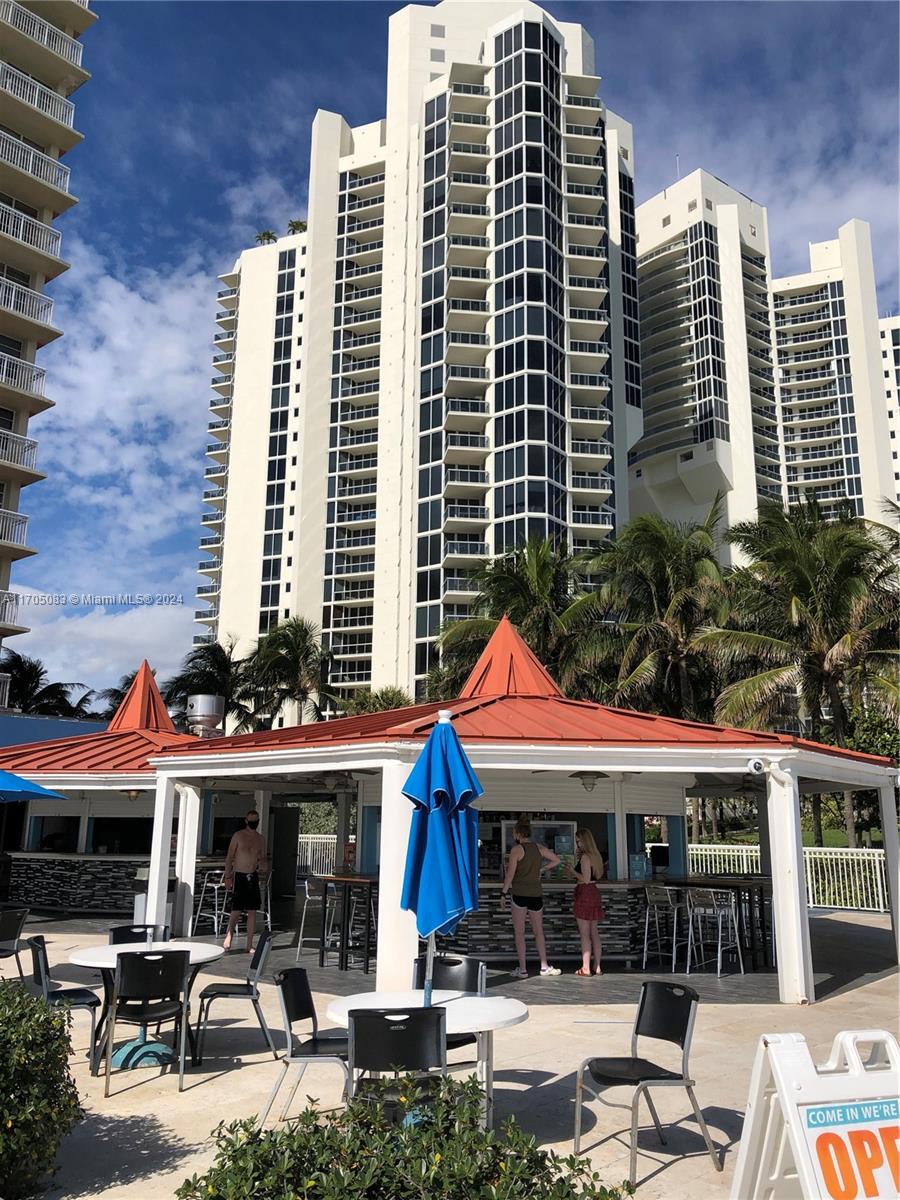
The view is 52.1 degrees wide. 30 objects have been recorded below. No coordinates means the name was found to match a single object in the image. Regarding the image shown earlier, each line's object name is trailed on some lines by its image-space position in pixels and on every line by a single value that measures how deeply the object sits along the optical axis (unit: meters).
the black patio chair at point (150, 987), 7.15
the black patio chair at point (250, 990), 7.79
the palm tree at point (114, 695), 56.37
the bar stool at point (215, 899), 16.30
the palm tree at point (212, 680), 47.59
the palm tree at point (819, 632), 24.83
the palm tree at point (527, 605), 32.75
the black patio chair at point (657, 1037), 5.46
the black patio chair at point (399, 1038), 5.19
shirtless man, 13.34
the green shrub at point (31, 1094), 4.55
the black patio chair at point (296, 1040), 5.91
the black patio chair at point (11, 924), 10.65
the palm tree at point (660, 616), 30.14
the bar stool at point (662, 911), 12.88
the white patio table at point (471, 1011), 5.64
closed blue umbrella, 6.48
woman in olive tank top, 11.72
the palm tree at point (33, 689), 49.09
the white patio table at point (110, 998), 7.57
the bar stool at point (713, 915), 12.41
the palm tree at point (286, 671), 46.41
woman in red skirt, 11.93
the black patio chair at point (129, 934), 8.95
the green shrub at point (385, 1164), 2.96
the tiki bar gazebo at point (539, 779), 10.57
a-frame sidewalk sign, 3.44
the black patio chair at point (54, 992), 7.30
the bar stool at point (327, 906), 13.26
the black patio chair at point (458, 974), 7.00
